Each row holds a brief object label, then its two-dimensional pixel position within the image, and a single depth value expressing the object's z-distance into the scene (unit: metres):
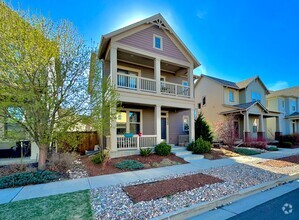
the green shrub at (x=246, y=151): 12.23
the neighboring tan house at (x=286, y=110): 24.92
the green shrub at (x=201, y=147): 11.09
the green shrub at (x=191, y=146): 11.40
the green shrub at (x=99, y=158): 8.44
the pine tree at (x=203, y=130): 14.08
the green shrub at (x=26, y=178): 5.60
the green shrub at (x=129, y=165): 7.78
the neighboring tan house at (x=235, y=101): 18.33
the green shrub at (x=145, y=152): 9.78
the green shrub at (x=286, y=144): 16.41
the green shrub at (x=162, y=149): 10.09
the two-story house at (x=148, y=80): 10.41
